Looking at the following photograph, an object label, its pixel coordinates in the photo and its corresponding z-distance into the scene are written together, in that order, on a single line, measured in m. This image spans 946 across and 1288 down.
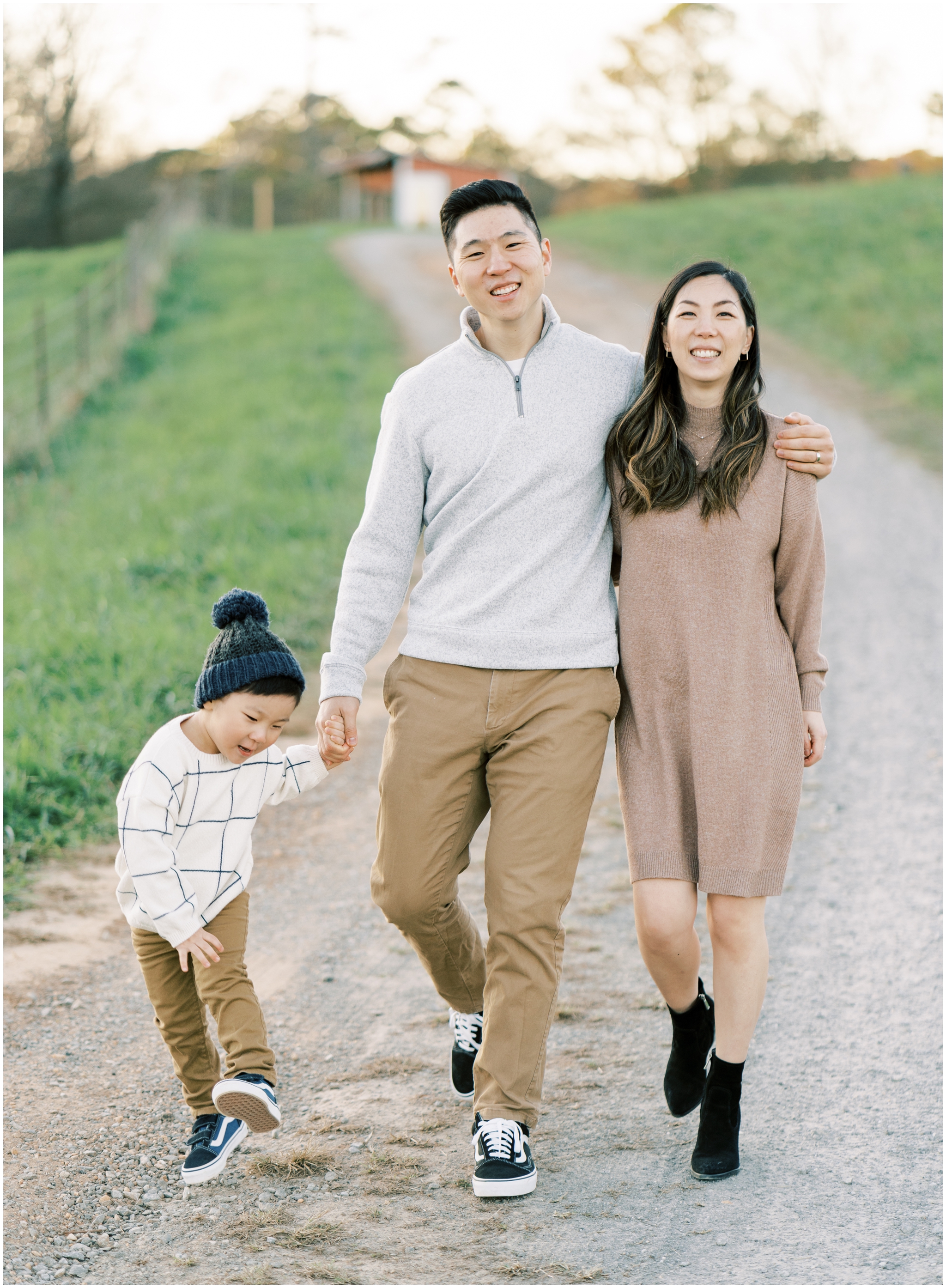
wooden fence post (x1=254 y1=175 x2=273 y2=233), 42.88
